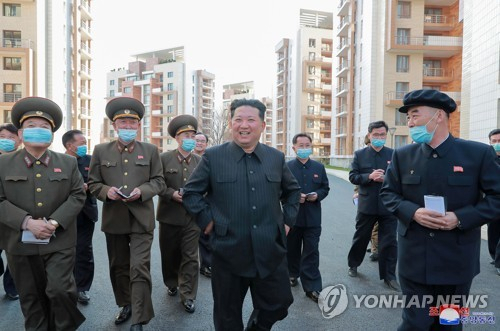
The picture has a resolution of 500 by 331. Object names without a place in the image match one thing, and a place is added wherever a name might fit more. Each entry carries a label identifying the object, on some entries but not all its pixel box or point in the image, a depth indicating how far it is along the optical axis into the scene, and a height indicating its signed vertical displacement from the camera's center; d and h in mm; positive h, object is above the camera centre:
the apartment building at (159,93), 76188 +11041
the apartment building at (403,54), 34844 +8929
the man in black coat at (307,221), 5254 -966
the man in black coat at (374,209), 5648 -850
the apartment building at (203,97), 83312 +11761
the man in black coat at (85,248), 5031 -1269
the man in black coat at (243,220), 3305 -583
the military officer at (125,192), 4297 -460
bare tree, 64688 +3709
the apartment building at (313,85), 63469 +10759
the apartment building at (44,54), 33500 +8815
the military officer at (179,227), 5031 -1015
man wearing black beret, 3105 -438
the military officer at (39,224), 3582 -675
